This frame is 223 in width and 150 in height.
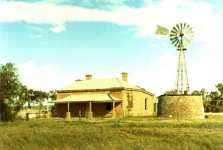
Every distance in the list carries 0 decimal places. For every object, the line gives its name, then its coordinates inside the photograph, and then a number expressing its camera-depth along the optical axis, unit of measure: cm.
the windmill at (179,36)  2642
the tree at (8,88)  2390
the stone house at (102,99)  3087
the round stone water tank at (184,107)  2629
